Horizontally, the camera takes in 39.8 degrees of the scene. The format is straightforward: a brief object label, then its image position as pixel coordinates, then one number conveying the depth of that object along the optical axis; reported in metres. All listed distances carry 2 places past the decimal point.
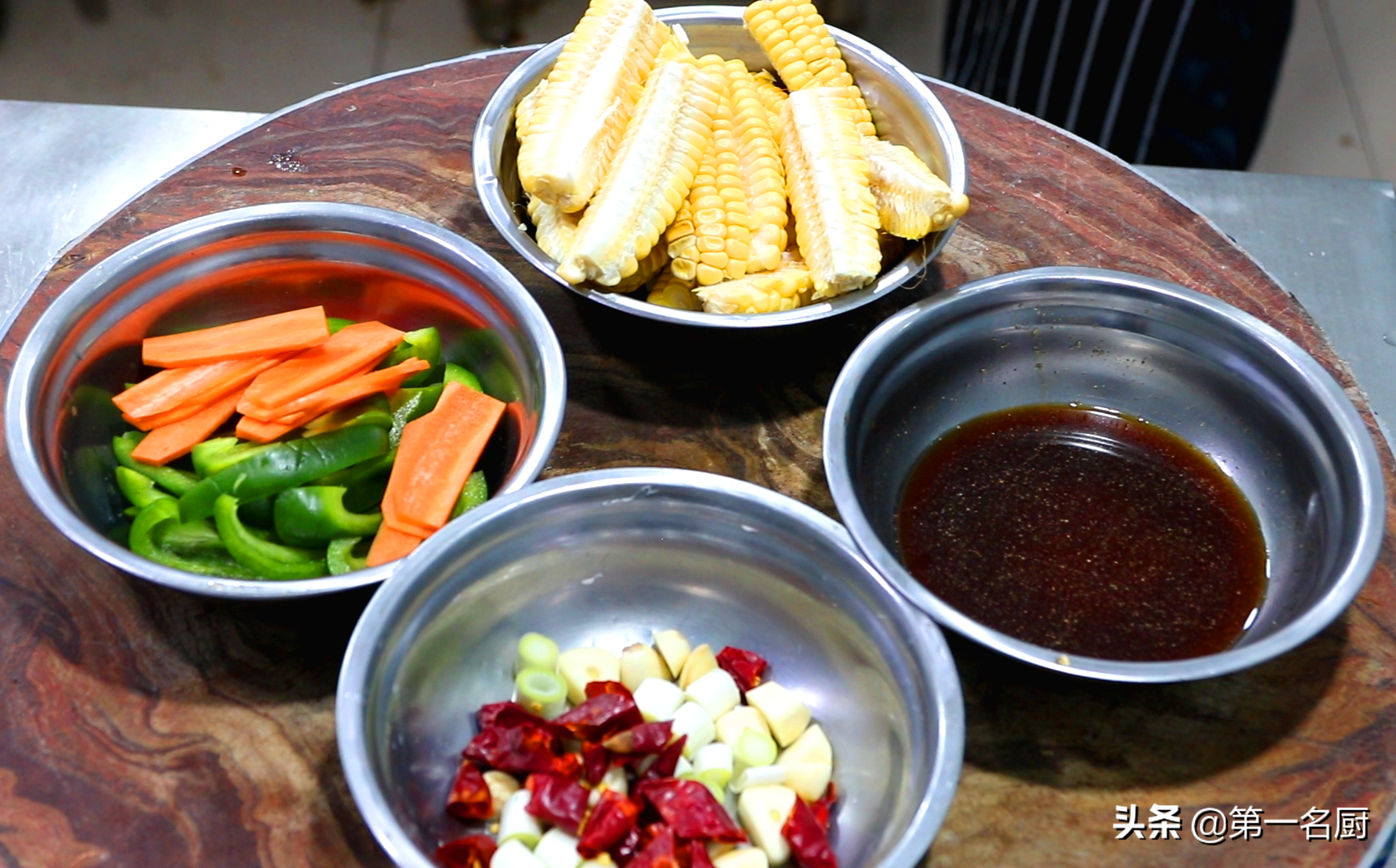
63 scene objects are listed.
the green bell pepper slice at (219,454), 0.72
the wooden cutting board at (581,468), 0.68
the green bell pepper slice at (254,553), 0.70
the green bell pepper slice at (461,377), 0.77
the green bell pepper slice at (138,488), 0.73
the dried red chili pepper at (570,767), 0.66
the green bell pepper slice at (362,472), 0.73
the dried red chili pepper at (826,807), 0.67
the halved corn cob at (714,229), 0.77
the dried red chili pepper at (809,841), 0.65
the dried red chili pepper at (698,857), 0.64
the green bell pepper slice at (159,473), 0.73
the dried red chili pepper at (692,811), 0.64
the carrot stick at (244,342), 0.75
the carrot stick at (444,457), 0.72
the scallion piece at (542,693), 0.68
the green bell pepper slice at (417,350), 0.77
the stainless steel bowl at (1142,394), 0.73
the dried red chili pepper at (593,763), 0.66
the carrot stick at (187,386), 0.74
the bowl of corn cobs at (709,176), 0.76
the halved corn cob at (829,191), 0.76
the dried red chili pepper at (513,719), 0.67
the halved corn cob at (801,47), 0.83
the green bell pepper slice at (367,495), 0.74
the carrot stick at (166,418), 0.74
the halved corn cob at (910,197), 0.77
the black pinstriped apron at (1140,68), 1.00
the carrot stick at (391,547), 0.71
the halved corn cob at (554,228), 0.78
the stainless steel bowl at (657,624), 0.66
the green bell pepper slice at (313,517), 0.71
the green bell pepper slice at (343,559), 0.71
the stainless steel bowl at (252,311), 0.72
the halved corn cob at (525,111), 0.79
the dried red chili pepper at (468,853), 0.64
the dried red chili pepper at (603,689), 0.68
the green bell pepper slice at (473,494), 0.73
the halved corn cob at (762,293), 0.76
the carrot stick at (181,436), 0.73
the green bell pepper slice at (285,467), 0.71
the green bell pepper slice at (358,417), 0.74
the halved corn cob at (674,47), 0.82
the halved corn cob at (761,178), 0.78
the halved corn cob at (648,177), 0.75
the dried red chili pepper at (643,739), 0.66
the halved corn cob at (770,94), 0.84
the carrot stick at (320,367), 0.73
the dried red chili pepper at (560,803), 0.65
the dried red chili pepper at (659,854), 0.63
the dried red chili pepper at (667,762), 0.67
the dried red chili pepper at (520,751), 0.66
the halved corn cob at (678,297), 0.79
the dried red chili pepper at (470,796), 0.66
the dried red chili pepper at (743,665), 0.70
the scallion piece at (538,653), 0.70
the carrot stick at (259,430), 0.73
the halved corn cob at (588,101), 0.77
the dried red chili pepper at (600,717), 0.66
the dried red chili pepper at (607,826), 0.64
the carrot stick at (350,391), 0.73
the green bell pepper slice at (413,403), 0.76
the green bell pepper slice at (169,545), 0.71
